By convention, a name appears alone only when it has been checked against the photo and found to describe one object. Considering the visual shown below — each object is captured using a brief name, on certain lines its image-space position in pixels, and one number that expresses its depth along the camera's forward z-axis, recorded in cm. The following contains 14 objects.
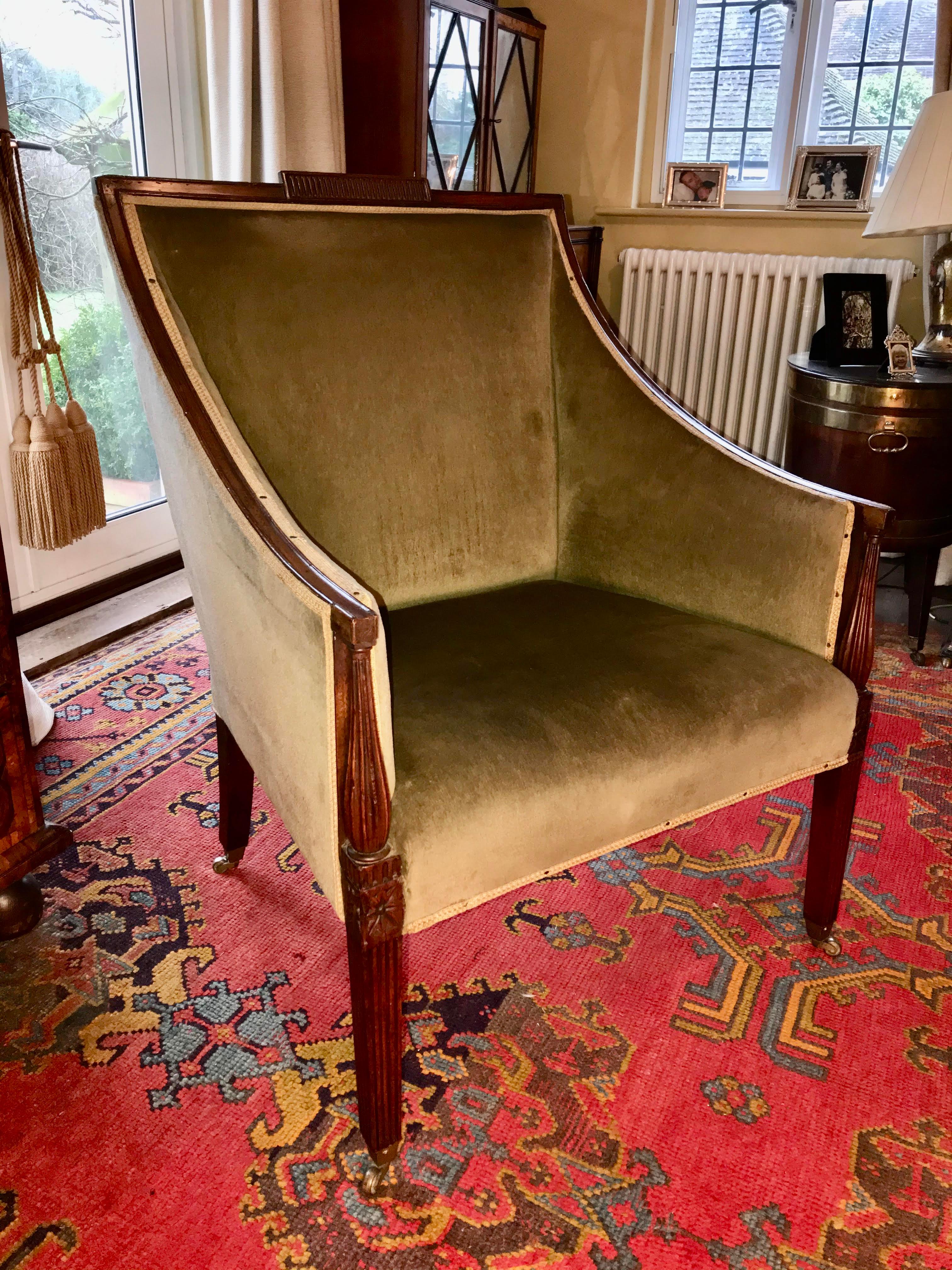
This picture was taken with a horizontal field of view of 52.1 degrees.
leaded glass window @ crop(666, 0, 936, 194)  293
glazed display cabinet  253
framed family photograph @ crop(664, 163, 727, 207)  310
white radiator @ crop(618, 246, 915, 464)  296
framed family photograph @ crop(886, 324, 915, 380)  221
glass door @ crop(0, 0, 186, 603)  227
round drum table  215
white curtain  241
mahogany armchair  95
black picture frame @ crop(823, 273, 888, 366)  239
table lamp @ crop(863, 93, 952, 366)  210
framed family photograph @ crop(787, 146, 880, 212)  291
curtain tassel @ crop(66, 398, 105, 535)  203
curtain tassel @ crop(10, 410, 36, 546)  196
